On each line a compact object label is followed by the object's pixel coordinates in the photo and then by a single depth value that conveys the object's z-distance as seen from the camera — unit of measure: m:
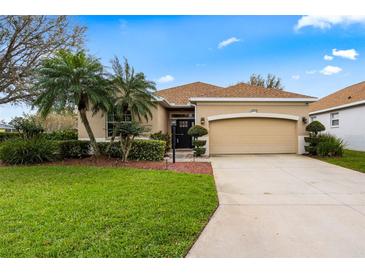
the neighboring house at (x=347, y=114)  15.86
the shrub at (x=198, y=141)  13.45
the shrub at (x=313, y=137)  13.51
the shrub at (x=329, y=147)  12.84
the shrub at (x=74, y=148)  11.90
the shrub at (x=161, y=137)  13.84
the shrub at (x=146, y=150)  11.79
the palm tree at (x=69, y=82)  9.62
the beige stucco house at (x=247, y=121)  14.06
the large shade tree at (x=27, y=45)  13.85
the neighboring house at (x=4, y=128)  31.68
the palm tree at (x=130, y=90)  11.09
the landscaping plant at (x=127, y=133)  10.54
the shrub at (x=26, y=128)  11.87
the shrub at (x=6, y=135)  18.77
